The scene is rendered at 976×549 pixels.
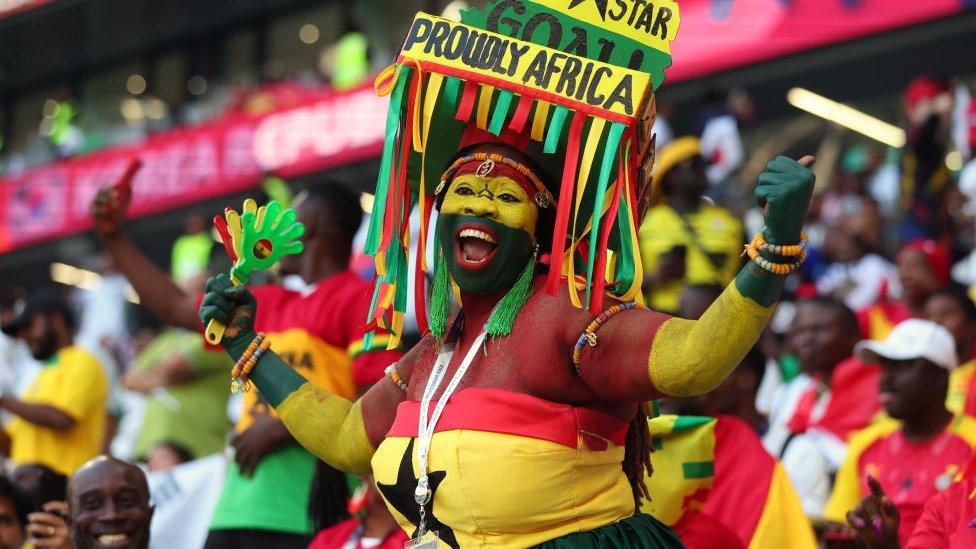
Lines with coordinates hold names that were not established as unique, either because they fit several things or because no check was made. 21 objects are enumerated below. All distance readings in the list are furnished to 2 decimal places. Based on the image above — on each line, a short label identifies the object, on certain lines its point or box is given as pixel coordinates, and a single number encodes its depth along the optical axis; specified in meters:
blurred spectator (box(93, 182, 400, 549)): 11.23
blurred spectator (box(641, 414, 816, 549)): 9.77
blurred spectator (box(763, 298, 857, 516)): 14.19
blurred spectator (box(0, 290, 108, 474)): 15.24
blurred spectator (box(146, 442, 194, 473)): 15.31
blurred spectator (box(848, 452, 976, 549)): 8.97
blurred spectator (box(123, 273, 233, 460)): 15.35
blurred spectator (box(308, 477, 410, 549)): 10.55
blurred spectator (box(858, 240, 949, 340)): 16.30
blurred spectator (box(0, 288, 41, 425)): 16.68
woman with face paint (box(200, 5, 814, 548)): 7.06
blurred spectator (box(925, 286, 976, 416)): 15.23
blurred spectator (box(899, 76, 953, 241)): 20.58
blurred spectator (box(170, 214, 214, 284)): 22.84
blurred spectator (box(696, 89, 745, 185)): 20.11
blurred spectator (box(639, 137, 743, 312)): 15.34
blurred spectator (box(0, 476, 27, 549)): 12.02
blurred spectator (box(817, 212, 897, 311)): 19.23
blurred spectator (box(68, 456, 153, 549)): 10.16
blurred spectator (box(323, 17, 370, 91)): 35.09
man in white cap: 11.52
